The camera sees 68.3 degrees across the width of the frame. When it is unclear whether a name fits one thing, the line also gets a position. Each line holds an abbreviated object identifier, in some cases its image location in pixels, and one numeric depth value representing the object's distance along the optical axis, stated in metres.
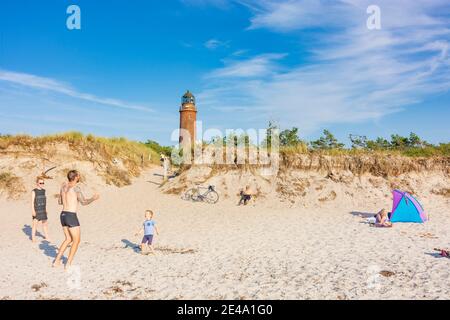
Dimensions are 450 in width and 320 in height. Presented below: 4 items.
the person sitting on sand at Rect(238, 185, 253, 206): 18.13
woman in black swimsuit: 10.74
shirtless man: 7.34
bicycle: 18.73
